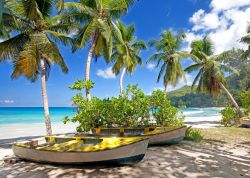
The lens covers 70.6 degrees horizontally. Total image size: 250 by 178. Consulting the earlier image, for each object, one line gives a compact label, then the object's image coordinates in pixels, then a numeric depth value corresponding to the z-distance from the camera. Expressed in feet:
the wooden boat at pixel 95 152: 14.49
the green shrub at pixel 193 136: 26.05
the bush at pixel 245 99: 40.29
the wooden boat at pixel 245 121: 39.96
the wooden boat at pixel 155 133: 21.38
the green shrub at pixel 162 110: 26.31
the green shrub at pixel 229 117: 45.21
